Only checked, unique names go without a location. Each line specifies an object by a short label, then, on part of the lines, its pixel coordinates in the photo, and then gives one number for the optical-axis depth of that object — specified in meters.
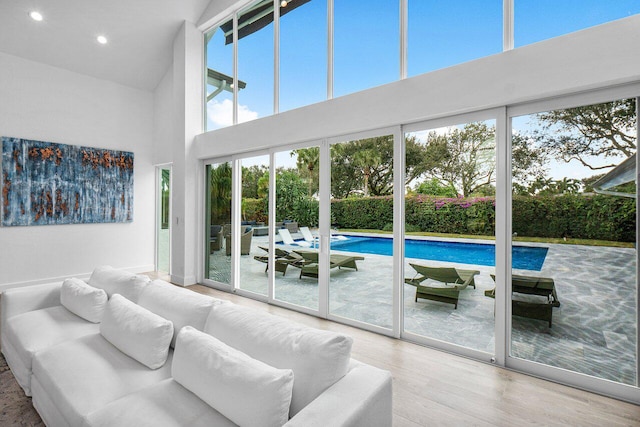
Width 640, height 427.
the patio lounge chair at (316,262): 3.64
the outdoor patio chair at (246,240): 4.83
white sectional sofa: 1.29
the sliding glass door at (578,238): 2.22
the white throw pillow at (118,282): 2.55
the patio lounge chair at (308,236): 3.97
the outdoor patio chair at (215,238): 5.22
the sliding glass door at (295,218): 4.01
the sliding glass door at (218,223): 5.12
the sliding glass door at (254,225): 4.60
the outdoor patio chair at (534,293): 2.47
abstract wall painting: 4.75
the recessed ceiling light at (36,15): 4.42
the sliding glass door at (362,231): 3.37
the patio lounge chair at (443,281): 2.91
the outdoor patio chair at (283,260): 4.18
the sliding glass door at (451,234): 2.79
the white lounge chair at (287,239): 4.14
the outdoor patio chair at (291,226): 4.19
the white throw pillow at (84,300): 2.51
